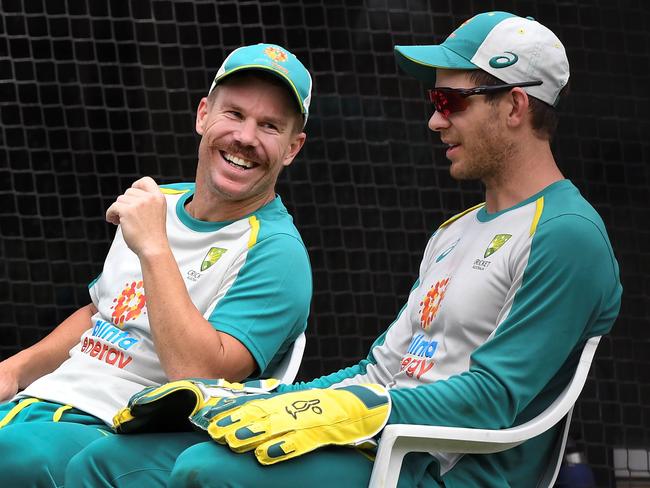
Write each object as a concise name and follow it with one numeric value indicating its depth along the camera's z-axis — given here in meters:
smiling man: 12.60
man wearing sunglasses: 12.29
